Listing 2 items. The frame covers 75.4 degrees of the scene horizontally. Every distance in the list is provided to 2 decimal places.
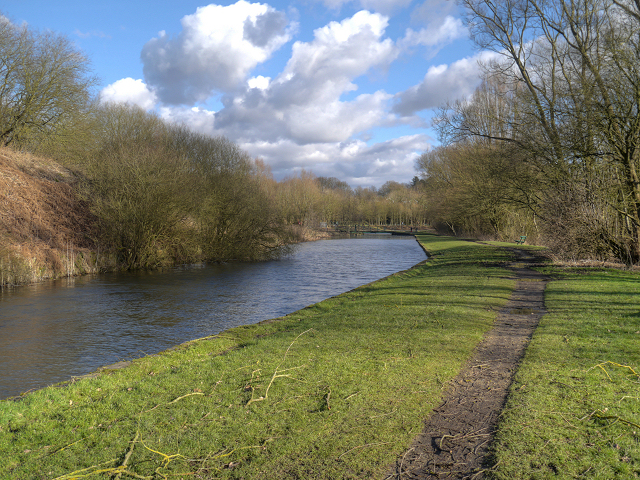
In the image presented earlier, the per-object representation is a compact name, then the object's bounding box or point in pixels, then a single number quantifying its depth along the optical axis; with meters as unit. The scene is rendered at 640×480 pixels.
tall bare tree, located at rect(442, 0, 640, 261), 16.75
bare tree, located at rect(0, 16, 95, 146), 26.28
